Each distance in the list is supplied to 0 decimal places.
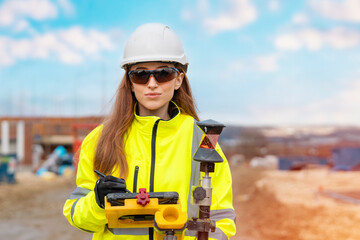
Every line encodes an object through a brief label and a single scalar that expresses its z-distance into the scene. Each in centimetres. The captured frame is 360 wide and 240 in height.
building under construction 2503
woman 212
